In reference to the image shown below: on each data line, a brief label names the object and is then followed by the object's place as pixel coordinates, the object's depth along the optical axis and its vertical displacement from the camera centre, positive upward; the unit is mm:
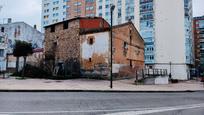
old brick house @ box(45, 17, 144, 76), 17881 +2213
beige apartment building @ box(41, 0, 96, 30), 48520 +18364
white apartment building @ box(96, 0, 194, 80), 37289 +7970
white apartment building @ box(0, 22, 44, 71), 34679 +6954
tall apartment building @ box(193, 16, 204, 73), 58282 +10211
